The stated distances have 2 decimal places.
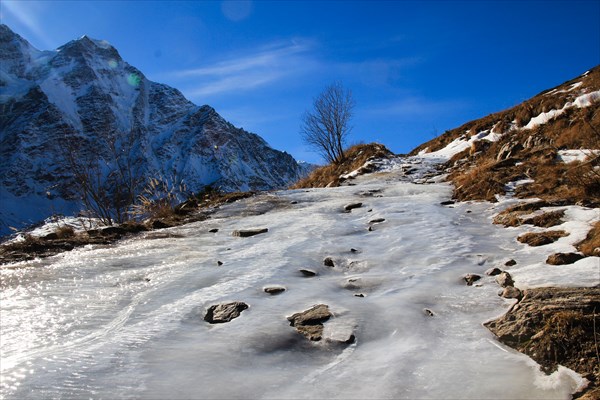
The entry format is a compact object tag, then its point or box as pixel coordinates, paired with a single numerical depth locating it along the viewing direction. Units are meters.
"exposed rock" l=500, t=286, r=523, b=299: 2.97
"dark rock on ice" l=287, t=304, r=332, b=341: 2.62
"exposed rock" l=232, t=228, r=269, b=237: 6.03
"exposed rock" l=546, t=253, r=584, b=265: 3.40
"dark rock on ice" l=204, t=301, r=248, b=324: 2.83
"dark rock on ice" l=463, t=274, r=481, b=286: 3.41
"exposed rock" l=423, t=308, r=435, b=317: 2.85
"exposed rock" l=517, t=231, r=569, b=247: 4.17
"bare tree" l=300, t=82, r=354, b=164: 21.73
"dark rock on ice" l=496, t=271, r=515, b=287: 3.23
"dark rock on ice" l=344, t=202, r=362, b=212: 7.90
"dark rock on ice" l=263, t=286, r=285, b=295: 3.39
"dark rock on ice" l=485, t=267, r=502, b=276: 3.51
